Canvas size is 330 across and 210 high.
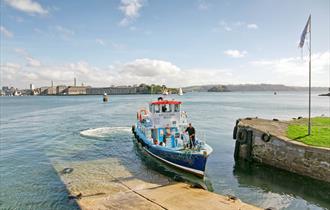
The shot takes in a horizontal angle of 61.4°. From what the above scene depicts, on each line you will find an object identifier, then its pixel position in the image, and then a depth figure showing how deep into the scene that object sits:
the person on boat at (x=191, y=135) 18.74
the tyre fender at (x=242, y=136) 21.50
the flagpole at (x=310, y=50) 19.64
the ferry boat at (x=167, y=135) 18.52
